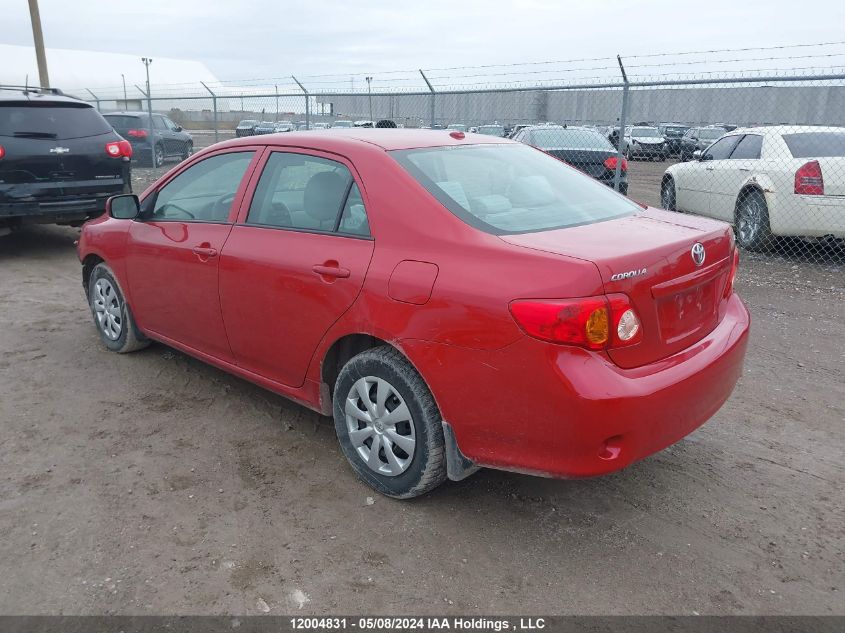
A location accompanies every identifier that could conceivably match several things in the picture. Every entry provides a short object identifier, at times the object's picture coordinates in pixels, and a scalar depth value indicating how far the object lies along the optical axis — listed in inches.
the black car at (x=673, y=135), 945.5
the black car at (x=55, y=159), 293.1
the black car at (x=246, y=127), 888.9
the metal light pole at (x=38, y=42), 684.1
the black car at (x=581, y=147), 409.4
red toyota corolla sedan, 101.2
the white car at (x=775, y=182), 296.2
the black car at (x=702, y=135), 987.9
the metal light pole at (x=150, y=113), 623.8
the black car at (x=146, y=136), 741.9
